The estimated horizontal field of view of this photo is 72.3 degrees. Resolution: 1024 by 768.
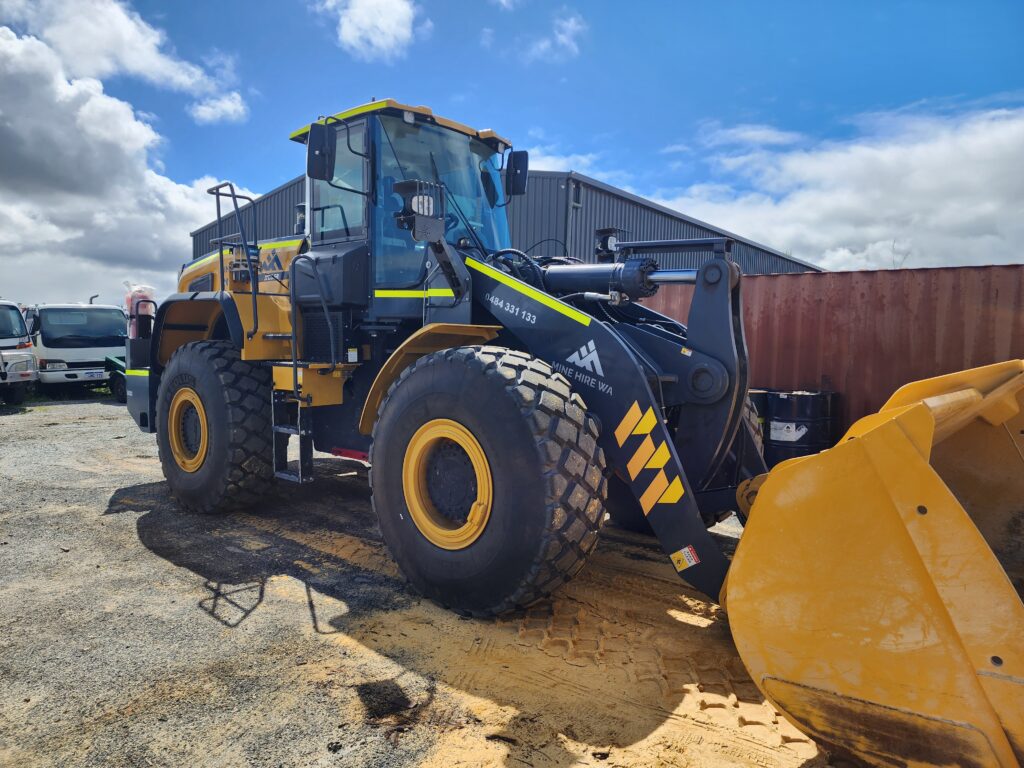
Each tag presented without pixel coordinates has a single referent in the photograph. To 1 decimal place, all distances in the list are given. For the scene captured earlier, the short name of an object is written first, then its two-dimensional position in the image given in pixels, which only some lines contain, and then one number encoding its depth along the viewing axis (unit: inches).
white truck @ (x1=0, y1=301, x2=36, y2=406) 531.5
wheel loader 87.5
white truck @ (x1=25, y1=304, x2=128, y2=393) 588.4
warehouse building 563.8
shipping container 288.8
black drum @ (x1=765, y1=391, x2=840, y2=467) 291.4
